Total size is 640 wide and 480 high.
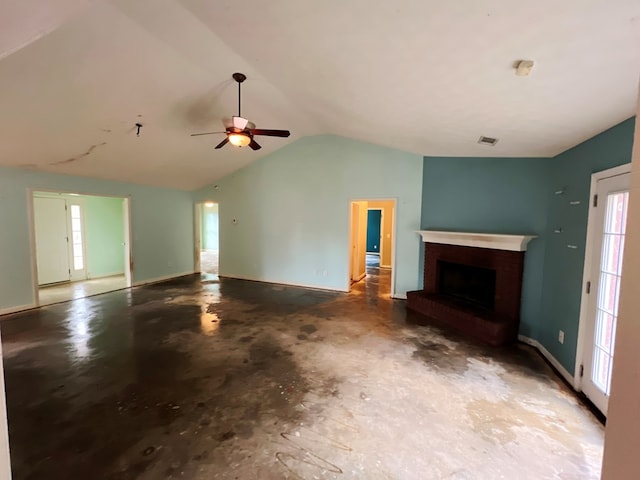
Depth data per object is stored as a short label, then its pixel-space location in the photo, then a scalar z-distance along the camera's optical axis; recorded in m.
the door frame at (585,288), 2.68
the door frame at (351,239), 5.58
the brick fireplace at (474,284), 3.85
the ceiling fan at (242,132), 3.29
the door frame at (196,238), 8.01
